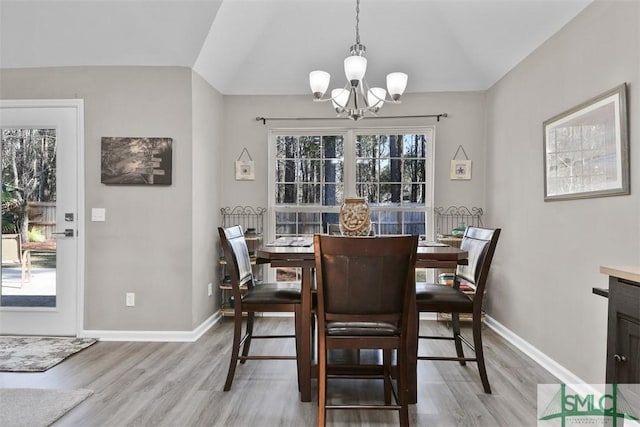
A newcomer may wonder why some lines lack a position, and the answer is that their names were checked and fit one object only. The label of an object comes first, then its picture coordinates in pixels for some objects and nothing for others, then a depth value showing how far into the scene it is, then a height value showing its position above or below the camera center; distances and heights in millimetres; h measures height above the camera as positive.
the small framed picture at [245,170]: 4320 +475
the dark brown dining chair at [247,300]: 2438 -536
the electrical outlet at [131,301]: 3477 -769
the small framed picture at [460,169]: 4188 +473
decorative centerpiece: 2486 -21
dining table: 2203 -355
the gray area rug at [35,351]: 2816 -1081
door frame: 3477 +56
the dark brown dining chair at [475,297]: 2398 -521
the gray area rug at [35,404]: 2059 -1079
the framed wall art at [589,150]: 2121 +394
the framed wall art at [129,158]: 3445 +474
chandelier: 2500 +877
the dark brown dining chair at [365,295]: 1828 -385
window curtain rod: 4203 +1038
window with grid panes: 4309 +401
